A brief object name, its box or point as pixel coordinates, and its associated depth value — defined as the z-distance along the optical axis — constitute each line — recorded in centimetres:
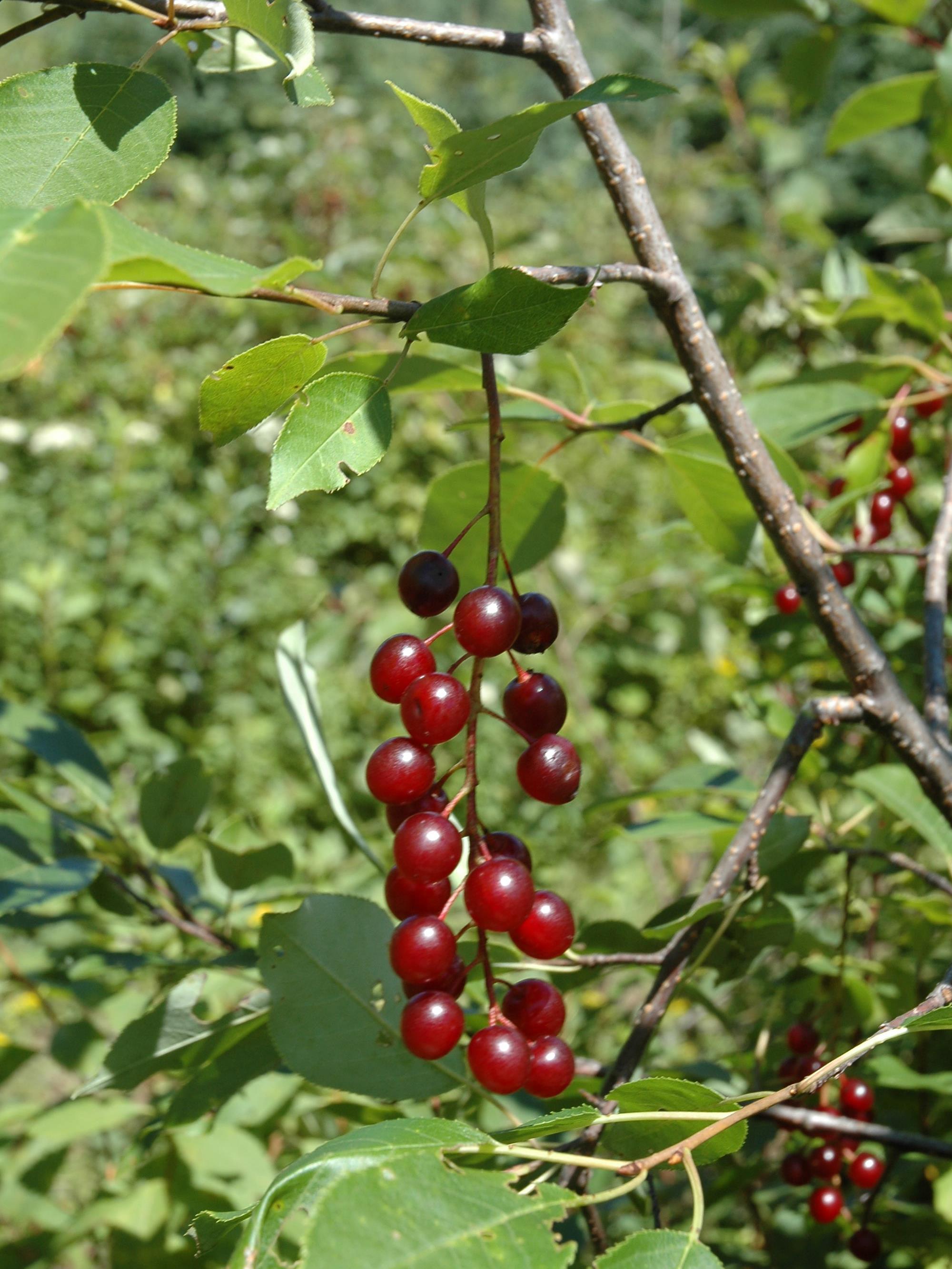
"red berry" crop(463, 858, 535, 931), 21
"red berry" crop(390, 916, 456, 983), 21
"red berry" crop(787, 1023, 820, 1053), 31
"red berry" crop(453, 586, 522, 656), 20
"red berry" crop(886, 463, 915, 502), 36
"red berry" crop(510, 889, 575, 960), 22
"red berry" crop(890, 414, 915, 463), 35
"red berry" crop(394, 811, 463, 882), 21
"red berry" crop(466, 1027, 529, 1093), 21
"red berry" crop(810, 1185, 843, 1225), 30
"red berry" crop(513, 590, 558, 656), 22
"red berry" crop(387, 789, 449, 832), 22
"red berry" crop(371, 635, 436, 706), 22
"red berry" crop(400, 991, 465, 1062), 21
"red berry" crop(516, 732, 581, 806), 21
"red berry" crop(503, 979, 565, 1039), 22
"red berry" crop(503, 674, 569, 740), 22
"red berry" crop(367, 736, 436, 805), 21
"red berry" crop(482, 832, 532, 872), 22
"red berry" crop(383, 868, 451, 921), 22
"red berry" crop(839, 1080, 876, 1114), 30
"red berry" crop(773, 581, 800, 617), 35
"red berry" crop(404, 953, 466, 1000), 22
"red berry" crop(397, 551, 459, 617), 22
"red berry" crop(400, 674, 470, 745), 21
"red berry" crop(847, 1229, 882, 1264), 30
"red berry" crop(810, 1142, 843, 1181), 30
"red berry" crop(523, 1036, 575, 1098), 21
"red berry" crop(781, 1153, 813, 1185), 31
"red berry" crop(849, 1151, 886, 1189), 30
